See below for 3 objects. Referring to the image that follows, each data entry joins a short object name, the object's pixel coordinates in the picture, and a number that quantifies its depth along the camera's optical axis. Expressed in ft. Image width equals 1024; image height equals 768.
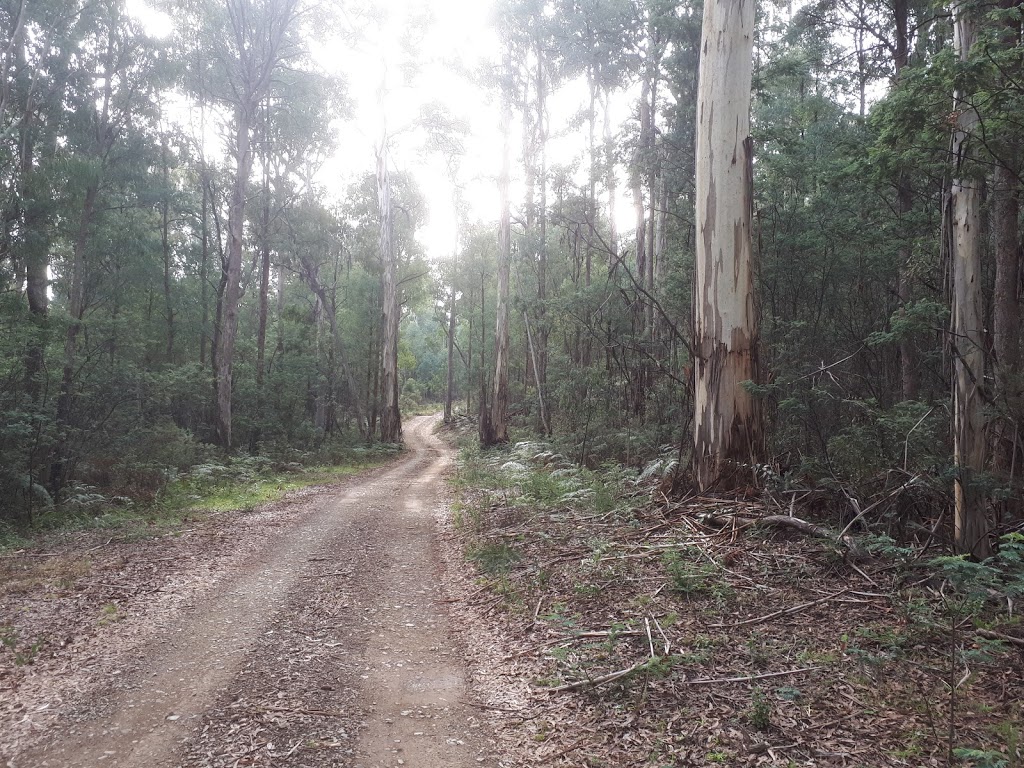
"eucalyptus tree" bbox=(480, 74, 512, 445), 65.67
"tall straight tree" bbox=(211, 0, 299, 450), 55.47
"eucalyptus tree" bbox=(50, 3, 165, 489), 46.24
